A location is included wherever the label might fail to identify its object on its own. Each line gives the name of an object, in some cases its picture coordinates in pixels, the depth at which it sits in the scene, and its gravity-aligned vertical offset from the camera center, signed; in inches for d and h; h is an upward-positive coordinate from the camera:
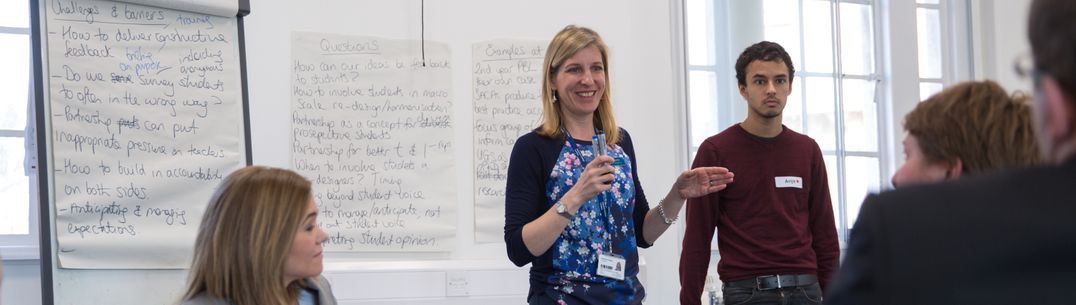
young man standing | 118.3 -8.0
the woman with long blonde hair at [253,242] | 81.0 -6.1
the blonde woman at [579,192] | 95.8 -4.0
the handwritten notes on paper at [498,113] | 160.1 +5.8
